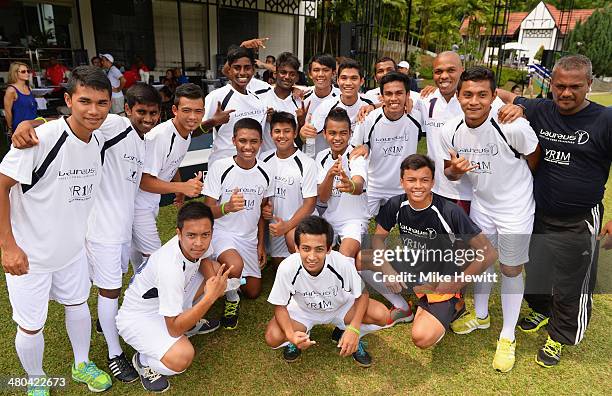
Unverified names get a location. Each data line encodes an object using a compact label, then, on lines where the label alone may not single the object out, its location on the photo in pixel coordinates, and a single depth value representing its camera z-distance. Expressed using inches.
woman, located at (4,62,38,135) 265.6
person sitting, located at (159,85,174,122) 380.3
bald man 141.5
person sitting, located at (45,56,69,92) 406.9
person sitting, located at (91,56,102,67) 396.2
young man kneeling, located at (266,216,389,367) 108.6
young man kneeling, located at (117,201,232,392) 104.7
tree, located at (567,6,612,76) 1077.1
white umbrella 1630.5
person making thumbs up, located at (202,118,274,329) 138.5
